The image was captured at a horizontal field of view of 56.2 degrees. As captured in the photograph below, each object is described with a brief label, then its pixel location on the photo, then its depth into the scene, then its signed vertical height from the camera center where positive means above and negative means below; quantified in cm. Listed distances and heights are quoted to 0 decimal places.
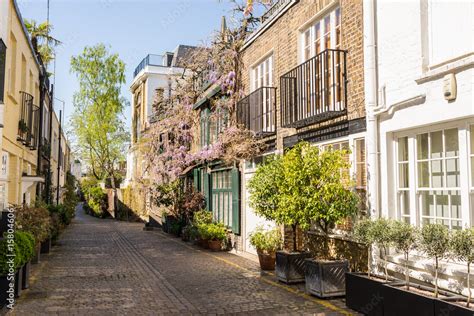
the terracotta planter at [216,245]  1416 -185
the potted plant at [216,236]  1415 -157
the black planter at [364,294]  595 -150
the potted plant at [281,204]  773 -33
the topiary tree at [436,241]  511 -63
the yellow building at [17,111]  1005 +199
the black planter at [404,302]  508 -138
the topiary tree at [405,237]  578 -65
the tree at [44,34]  1730 +594
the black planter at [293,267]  853 -154
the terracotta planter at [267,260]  1017 -168
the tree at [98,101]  3172 +623
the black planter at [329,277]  726 -149
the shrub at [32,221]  955 -76
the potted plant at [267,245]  1015 -134
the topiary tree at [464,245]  480 -64
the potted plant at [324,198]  730 -19
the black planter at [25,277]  817 -168
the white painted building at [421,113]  576 +105
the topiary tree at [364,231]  625 -65
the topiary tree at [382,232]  596 -62
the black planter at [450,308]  461 -129
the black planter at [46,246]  1316 -175
